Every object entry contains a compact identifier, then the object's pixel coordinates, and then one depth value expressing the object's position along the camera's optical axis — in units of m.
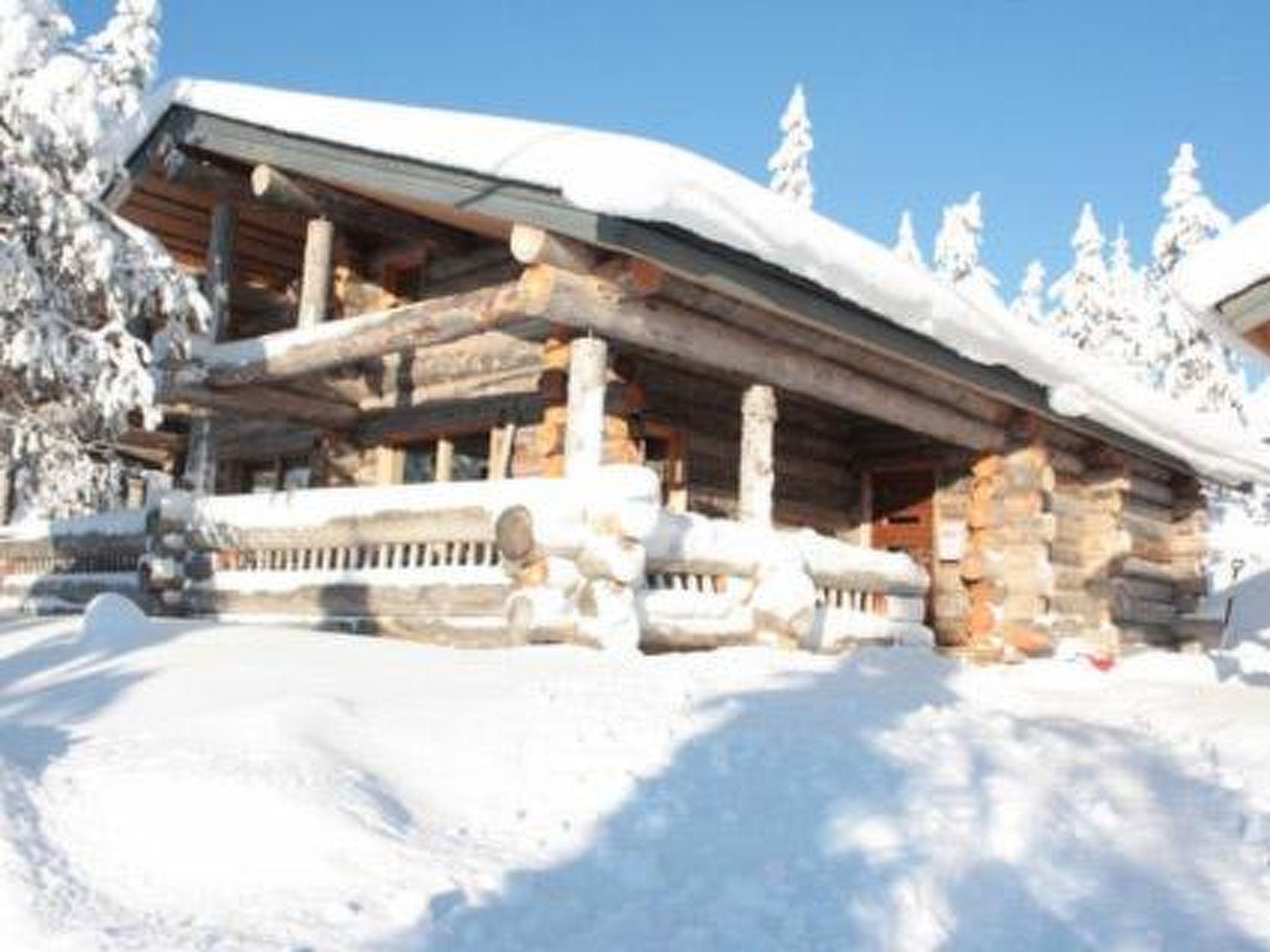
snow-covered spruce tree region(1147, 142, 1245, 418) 28.44
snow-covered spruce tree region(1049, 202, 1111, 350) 34.59
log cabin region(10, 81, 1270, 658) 8.05
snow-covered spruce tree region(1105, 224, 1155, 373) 33.00
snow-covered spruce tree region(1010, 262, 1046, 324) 44.28
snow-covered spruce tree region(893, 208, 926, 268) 45.16
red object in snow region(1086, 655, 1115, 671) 10.12
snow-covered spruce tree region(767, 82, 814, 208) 38.94
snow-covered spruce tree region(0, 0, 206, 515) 9.52
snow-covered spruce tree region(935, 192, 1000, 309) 41.75
